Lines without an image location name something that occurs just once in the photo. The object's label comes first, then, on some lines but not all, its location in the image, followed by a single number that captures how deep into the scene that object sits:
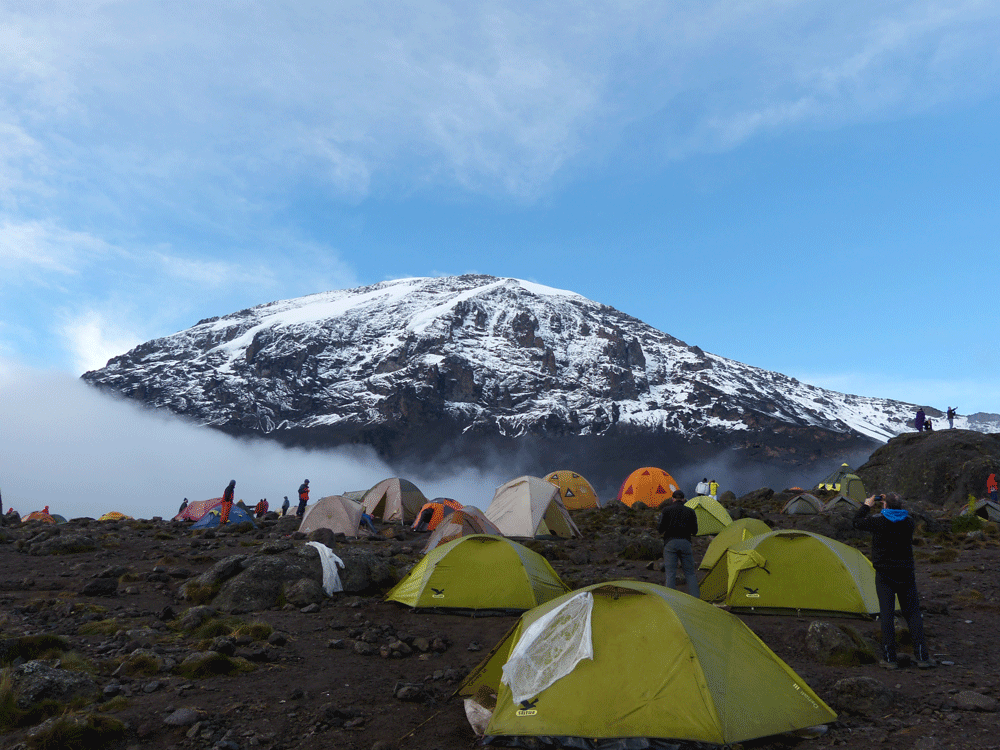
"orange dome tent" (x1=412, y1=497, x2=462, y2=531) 24.53
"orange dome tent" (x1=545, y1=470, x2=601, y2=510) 34.12
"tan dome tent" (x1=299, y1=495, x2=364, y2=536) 22.98
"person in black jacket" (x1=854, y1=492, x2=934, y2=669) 7.98
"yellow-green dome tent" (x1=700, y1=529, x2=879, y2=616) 10.55
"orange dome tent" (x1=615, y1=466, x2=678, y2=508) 35.81
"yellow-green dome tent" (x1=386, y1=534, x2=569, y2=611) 11.34
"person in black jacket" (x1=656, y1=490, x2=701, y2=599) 11.09
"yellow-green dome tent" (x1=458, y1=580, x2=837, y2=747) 5.86
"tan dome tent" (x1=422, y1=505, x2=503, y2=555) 15.50
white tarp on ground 12.12
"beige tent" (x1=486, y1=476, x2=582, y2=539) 22.45
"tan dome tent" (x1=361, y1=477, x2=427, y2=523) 29.39
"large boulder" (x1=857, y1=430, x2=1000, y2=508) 28.75
